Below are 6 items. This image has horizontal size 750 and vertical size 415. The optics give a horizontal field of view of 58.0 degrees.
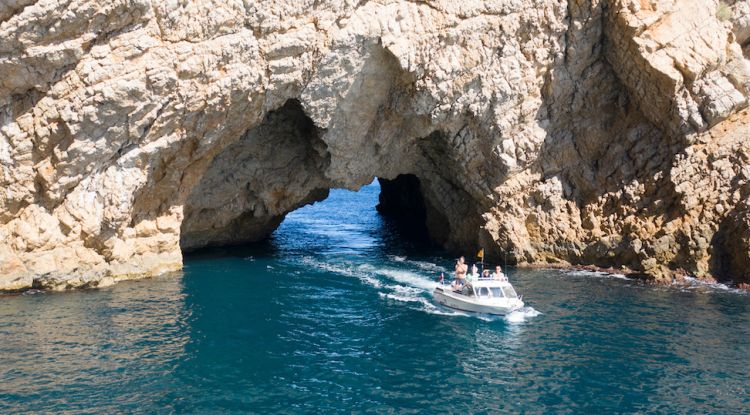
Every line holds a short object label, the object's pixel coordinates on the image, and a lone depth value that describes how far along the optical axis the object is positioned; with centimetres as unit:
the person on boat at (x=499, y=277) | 3800
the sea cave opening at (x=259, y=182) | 4994
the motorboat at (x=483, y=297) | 3616
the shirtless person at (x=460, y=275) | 3872
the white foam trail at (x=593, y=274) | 4456
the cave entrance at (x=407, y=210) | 6175
